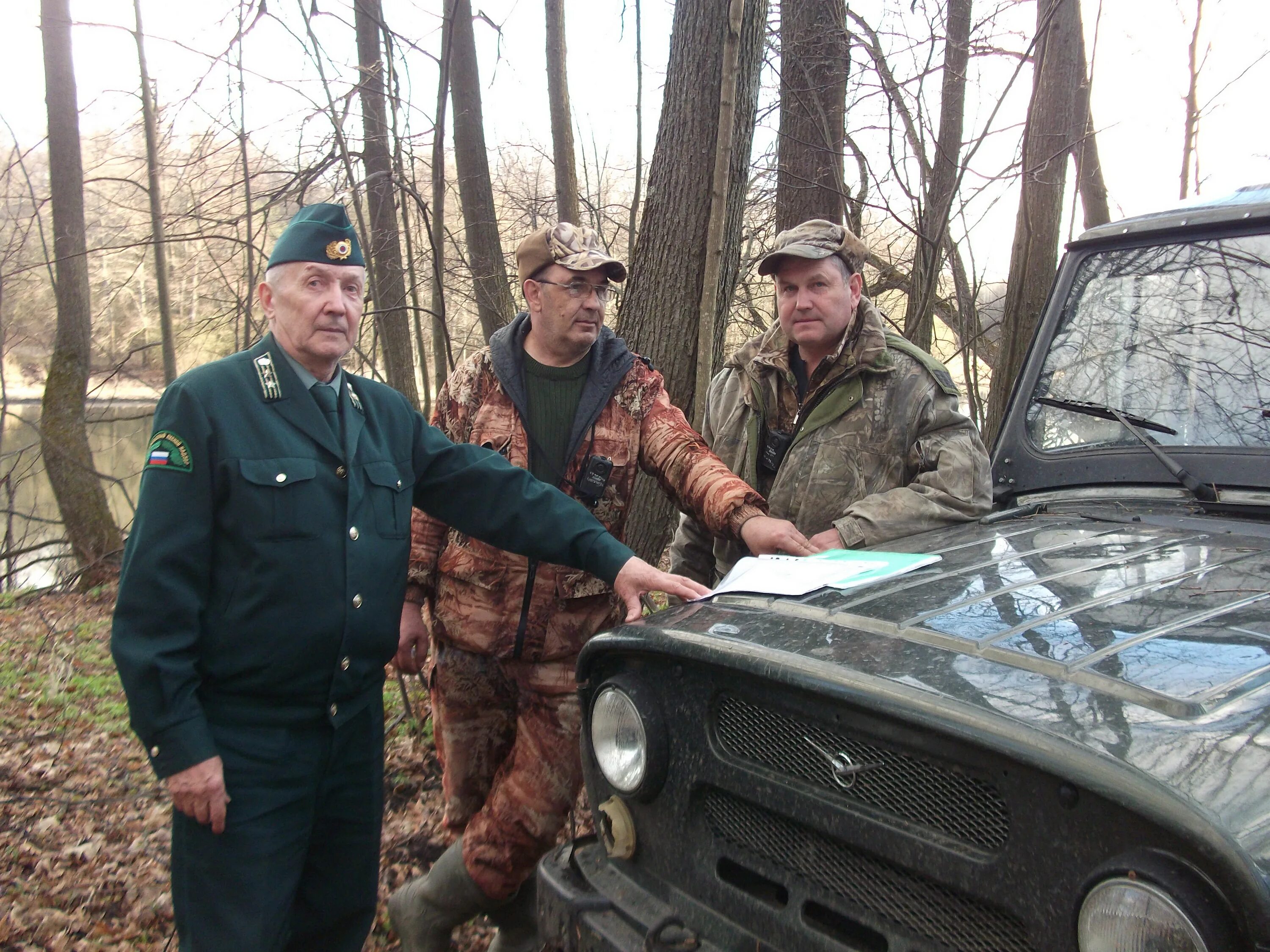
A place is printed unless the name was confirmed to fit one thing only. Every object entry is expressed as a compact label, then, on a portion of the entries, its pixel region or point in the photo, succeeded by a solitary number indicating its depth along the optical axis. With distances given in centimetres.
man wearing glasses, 283
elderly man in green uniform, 209
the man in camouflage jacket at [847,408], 299
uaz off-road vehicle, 132
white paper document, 218
